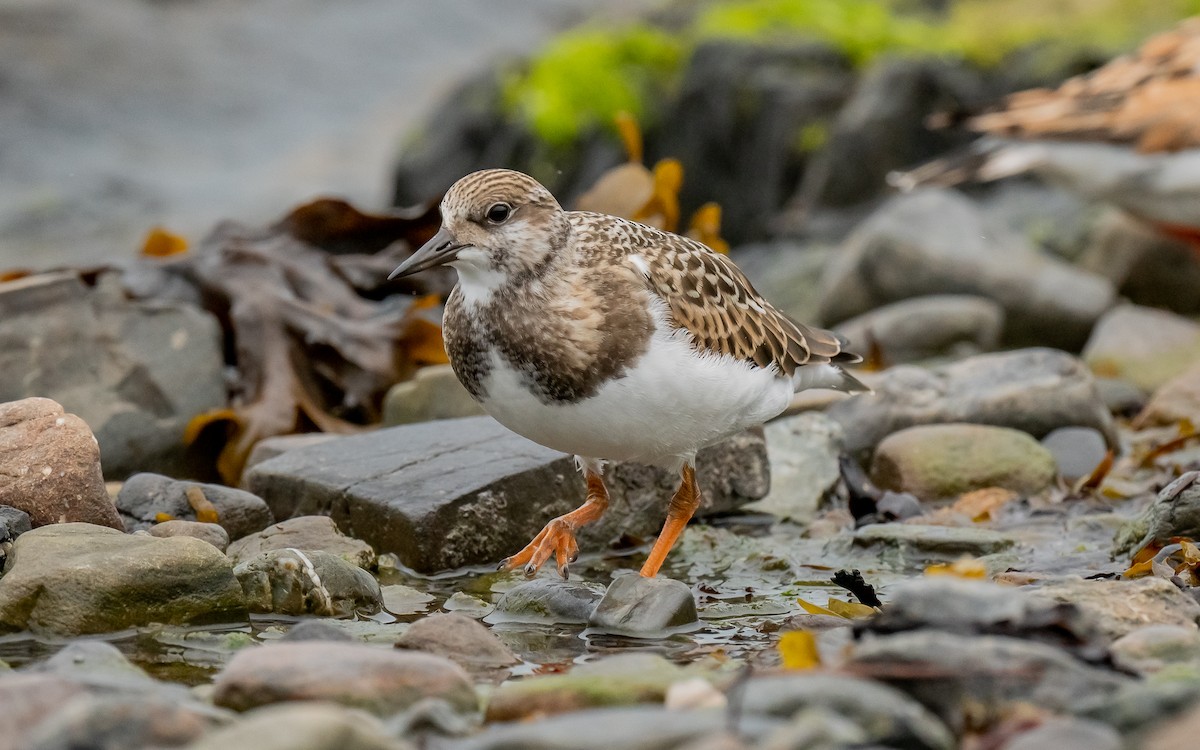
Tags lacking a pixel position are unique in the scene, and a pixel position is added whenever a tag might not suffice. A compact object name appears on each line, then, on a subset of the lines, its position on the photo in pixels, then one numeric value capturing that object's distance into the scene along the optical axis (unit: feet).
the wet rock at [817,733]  15.92
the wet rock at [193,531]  29.07
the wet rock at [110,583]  24.50
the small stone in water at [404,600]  27.96
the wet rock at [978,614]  19.71
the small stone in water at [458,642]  23.85
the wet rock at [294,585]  26.40
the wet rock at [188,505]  31.09
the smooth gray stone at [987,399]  38.73
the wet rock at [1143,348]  46.24
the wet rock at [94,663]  21.35
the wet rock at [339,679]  19.16
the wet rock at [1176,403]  40.91
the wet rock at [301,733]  15.92
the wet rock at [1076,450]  37.78
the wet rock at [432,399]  38.40
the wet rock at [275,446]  35.86
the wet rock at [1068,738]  16.87
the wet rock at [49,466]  27.78
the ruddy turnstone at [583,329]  25.71
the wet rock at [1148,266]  55.36
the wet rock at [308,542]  29.45
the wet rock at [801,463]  36.65
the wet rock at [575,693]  19.42
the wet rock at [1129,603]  23.27
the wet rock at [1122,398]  43.62
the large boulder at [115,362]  36.60
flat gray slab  31.04
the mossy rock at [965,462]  35.91
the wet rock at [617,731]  16.34
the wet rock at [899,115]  63.77
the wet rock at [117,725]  16.52
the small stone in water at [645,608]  26.48
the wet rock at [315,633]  22.52
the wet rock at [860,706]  17.42
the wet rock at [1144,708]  17.85
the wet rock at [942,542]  31.07
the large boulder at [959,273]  51.24
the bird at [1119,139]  49.75
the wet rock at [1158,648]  21.21
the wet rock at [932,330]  49.39
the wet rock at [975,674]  18.42
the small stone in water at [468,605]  28.07
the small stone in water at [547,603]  27.48
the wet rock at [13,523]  26.66
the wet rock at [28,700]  17.58
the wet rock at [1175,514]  28.45
